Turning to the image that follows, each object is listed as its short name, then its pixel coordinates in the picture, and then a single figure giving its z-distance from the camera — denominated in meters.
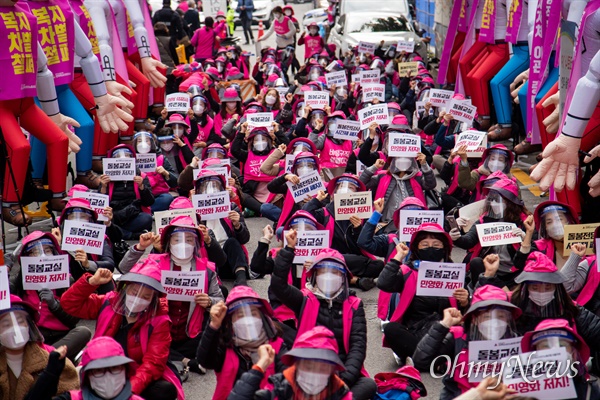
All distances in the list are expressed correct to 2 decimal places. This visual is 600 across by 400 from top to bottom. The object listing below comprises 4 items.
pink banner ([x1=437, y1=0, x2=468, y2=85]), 17.66
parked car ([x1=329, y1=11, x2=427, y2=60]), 22.14
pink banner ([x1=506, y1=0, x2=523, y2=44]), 14.18
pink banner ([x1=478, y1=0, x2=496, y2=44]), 15.27
